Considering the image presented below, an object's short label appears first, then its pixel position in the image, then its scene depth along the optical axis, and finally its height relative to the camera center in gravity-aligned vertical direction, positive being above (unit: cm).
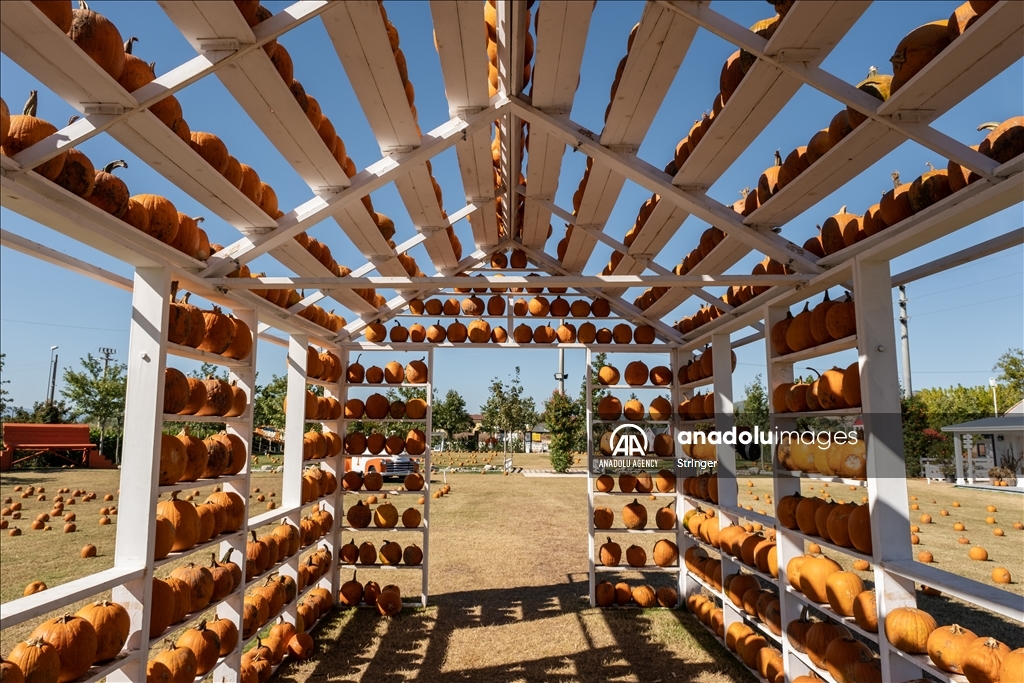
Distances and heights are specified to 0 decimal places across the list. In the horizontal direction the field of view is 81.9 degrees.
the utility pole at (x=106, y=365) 2931 +284
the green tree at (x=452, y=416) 3400 -15
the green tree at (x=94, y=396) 2922 +94
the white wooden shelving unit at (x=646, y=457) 741 -56
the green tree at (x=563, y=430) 2541 -78
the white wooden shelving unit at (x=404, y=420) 745 -20
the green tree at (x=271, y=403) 2725 +52
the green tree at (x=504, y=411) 3216 +12
